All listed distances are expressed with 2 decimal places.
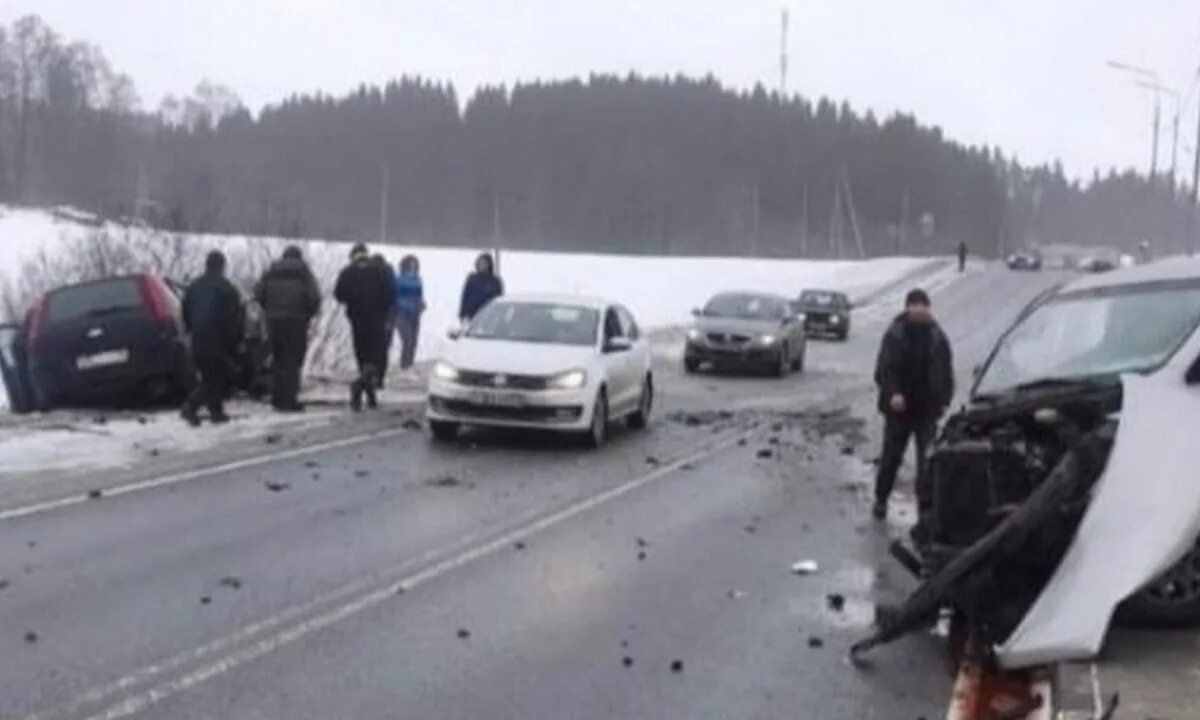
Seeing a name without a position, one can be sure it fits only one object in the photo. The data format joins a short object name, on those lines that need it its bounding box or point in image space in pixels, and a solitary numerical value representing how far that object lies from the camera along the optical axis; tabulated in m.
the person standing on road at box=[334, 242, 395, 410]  21.59
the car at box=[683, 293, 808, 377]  32.47
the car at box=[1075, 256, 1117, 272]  88.16
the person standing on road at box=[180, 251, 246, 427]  18.77
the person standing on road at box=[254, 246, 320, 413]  20.30
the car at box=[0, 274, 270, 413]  20.31
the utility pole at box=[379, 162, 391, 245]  136.38
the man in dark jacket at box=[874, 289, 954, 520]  14.03
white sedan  18.05
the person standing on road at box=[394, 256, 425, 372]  26.47
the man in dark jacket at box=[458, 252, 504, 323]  25.52
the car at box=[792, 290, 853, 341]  49.31
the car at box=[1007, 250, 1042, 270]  93.56
